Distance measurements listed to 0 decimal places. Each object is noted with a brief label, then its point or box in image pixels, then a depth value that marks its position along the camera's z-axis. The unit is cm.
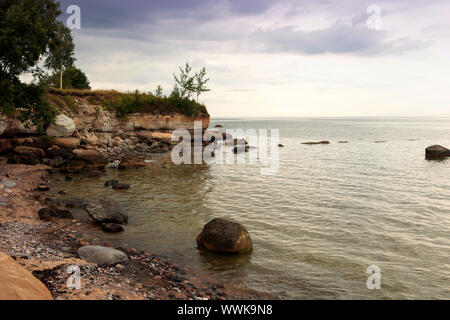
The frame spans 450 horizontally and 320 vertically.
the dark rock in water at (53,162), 2657
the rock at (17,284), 533
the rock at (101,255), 952
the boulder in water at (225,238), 1108
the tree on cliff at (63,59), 4715
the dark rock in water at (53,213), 1381
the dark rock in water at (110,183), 2171
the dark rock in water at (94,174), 2474
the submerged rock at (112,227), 1295
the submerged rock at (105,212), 1377
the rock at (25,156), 2509
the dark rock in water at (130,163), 2925
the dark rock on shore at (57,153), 2858
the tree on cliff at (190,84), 6512
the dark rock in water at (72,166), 2605
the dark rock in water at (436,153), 3850
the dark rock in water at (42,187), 1909
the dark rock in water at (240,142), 5815
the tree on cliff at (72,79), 5414
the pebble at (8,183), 1780
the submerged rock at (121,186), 2089
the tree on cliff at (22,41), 2031
